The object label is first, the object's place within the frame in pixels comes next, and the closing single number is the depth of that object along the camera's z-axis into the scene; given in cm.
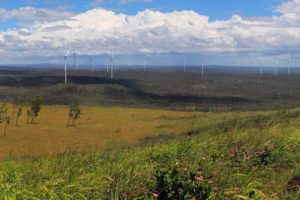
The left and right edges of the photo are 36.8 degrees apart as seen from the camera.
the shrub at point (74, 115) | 8171
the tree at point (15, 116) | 8222
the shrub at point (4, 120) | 6888
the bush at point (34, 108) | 8050
